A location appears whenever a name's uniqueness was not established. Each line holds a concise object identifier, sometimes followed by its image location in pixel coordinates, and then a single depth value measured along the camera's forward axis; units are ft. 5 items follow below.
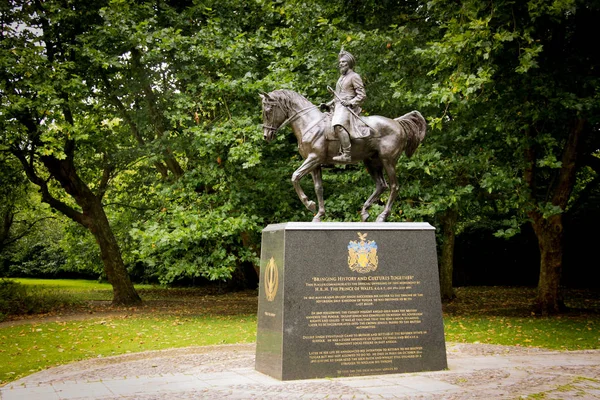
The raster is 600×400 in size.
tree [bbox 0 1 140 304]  56.59
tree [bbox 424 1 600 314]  40.42
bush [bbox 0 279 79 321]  67.41
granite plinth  28.58
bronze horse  32.71
